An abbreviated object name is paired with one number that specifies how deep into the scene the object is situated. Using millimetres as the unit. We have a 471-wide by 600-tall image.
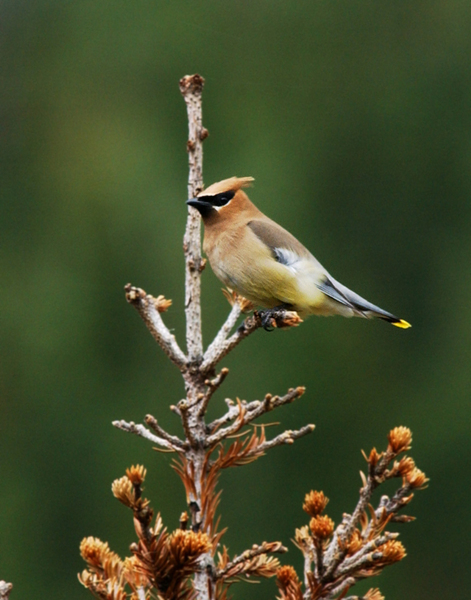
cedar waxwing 6742
